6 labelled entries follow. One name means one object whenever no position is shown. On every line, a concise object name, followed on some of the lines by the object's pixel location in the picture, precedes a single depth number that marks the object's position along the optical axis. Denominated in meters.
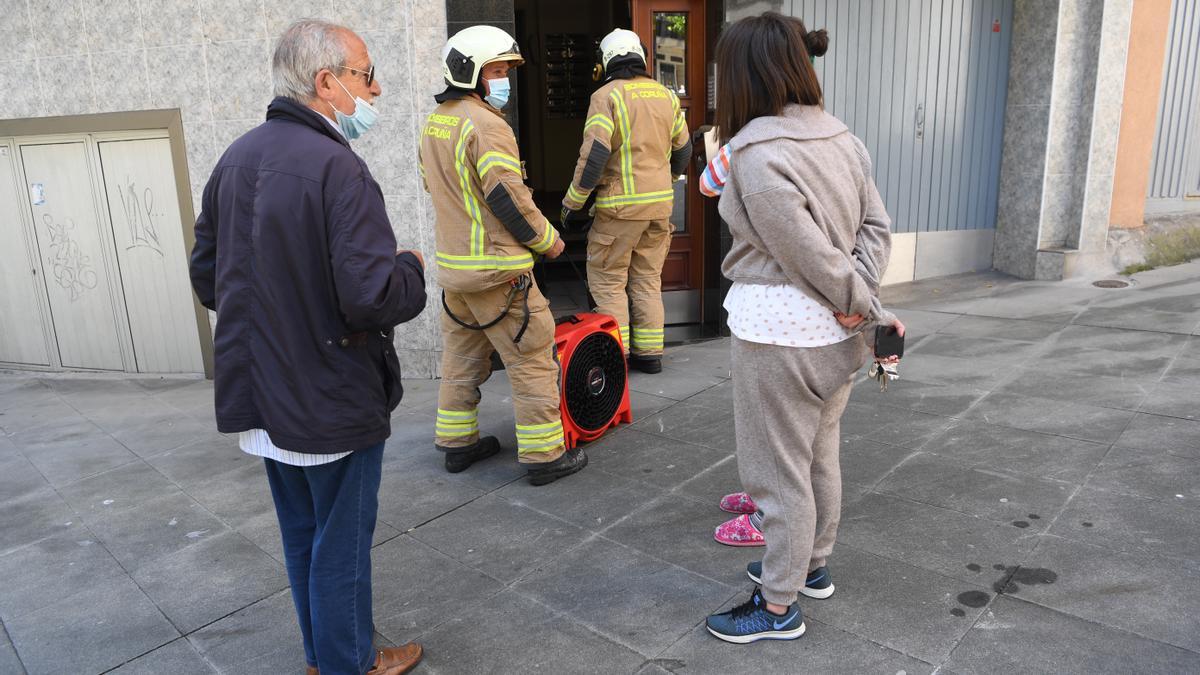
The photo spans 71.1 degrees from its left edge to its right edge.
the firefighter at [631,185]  5.13
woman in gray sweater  2.40
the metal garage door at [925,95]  7.27
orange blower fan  4.26
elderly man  2.18
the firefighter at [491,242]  3.66
